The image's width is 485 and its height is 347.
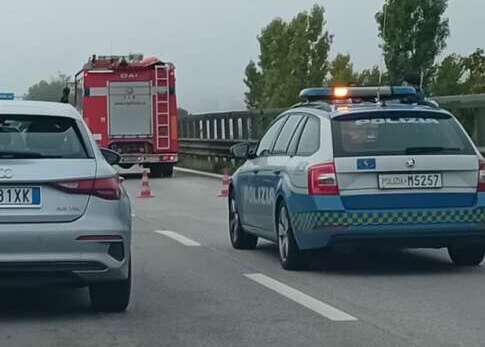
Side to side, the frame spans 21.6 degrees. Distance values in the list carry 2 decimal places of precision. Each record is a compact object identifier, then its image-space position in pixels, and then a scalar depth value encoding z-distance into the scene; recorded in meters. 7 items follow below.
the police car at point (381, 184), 10.78
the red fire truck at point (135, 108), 33.22
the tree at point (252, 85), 75.44
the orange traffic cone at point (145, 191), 24.72
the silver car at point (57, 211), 8.30
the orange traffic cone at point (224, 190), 24.30
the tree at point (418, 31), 40.38
